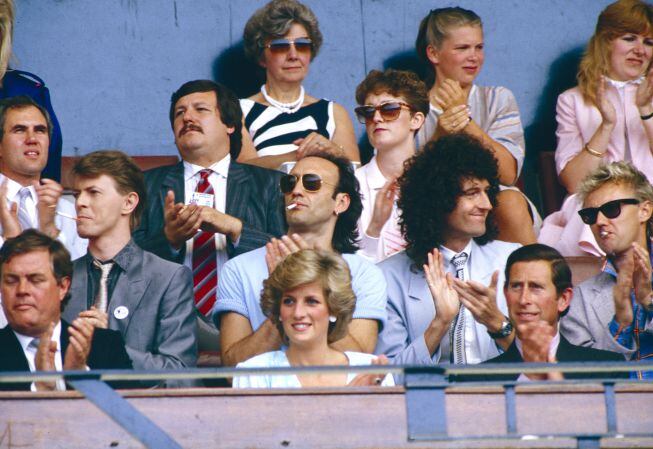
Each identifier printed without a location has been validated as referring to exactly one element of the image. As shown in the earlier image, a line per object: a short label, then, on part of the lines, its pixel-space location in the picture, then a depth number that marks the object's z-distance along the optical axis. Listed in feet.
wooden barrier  31.91
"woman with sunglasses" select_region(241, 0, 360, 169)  46.21
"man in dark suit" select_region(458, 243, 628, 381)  36.68
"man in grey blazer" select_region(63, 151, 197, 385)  37.32
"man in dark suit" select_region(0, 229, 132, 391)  34.73
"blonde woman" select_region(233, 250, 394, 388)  35.37
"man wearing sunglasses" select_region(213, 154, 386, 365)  37.68
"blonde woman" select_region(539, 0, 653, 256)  46.52
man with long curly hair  37.55
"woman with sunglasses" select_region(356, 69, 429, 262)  43.09
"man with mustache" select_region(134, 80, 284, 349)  40.19
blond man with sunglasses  38.32
